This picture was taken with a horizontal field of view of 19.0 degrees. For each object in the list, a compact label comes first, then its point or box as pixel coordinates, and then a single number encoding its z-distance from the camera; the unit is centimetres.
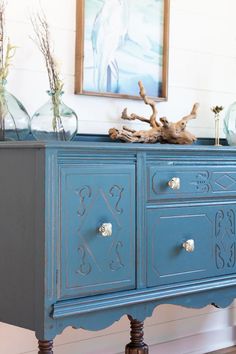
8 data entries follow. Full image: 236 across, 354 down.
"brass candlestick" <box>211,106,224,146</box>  323
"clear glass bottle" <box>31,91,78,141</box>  262
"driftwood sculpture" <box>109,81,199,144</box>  282
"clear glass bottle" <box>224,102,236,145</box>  326
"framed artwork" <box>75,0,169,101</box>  295
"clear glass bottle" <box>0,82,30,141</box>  252
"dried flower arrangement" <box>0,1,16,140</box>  252
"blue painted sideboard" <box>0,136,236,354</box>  220
